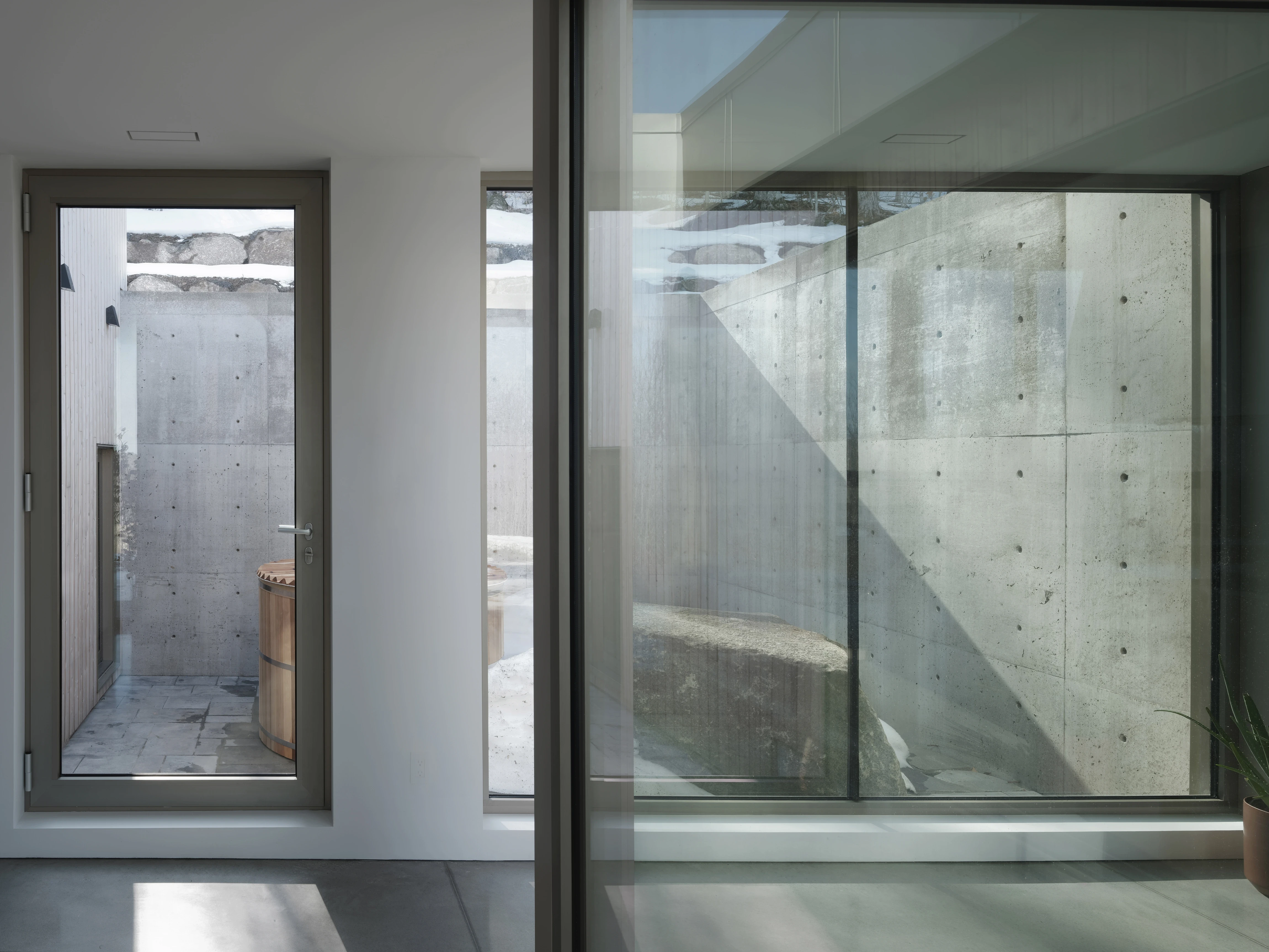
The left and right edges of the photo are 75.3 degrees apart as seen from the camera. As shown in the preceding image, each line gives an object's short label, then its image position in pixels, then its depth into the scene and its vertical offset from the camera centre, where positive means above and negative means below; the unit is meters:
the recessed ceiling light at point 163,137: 2.76 +1.10
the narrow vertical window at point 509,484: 3.12 -0.08
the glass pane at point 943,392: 0.26 +0.03
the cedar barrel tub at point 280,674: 3.10 -0.80
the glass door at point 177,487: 3.09 -0.09
